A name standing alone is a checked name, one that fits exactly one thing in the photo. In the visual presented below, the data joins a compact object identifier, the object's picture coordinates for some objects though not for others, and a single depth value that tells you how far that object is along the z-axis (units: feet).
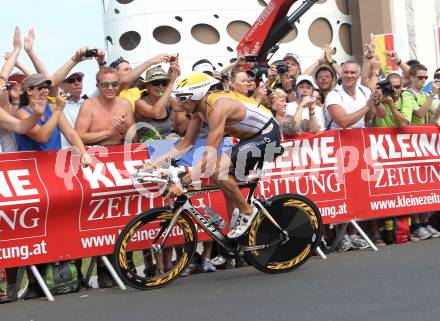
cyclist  46.81
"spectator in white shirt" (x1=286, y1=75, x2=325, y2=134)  59.63
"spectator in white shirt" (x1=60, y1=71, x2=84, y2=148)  56.57
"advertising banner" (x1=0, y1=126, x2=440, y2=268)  49.14
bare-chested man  52.77
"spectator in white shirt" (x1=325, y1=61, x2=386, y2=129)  60.75
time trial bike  46.94
